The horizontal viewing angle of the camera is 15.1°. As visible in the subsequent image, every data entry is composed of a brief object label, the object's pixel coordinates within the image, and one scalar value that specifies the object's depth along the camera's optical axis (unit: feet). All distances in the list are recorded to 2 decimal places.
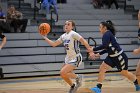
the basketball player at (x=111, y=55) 40.50
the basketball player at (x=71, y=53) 40.33
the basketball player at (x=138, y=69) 36.90
